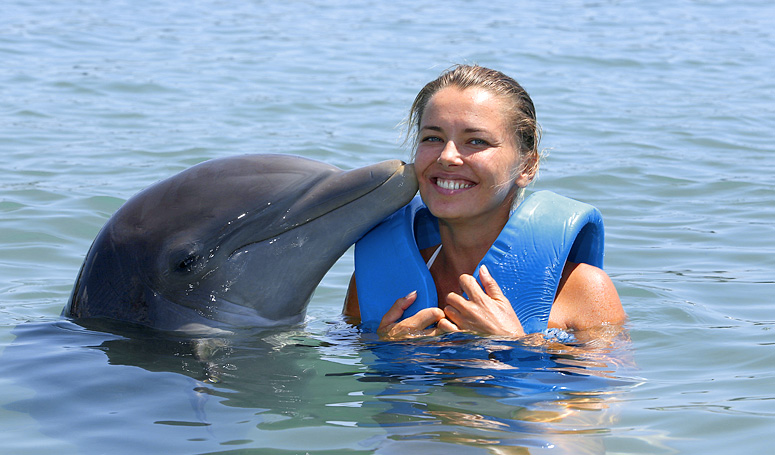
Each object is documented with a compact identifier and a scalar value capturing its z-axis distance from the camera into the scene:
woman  5.38
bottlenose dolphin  5.34
